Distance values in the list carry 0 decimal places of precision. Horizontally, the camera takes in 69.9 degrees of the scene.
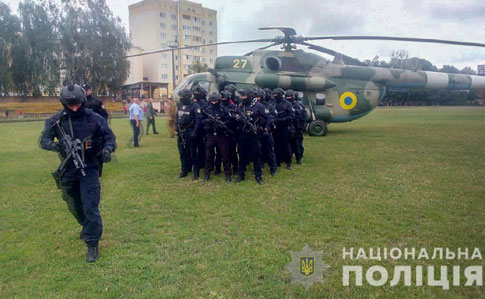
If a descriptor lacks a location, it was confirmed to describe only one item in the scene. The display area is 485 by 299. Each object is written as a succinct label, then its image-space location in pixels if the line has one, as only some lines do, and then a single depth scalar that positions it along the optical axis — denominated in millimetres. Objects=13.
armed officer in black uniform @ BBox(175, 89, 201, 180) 7297
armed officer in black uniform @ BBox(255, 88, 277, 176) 7622
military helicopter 13156
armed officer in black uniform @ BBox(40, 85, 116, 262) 3918
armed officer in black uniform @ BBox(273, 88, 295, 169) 8188
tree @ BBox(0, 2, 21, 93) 35625
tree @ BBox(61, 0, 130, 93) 38938
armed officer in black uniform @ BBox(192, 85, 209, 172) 7412
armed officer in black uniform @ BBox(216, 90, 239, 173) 7322
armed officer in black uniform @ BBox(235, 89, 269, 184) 7129
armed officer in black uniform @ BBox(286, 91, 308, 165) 8648
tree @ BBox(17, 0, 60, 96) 36594
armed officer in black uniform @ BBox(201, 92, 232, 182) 7102
